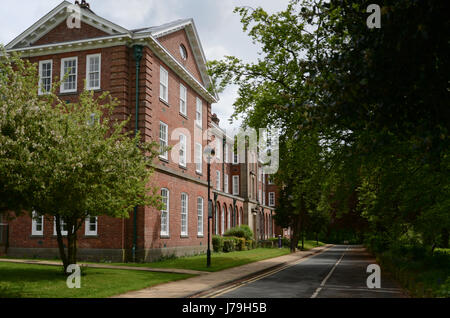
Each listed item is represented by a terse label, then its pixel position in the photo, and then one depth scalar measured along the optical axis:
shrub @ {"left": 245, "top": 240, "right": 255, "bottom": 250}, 40.88
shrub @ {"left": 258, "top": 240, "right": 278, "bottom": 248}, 52.44
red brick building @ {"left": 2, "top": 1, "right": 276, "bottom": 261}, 22.42
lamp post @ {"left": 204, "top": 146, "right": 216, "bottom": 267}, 19.86
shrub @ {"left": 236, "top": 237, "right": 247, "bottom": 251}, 38.69
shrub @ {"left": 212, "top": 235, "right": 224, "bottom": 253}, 34.28
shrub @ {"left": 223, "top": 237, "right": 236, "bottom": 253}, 35.56
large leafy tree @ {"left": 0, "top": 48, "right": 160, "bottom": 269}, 11.62
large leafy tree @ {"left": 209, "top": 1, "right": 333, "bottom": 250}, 19.46
